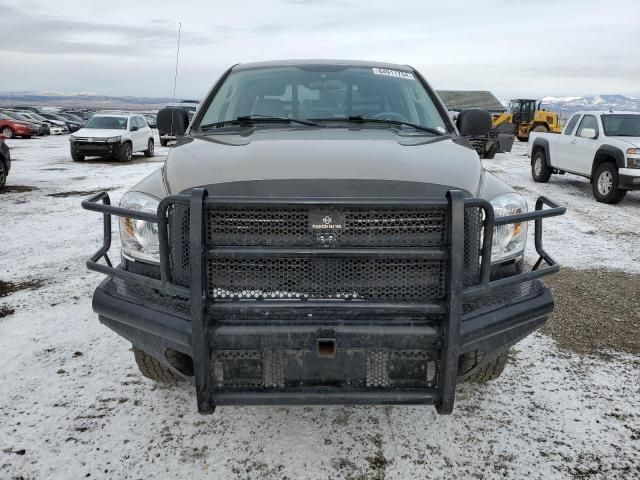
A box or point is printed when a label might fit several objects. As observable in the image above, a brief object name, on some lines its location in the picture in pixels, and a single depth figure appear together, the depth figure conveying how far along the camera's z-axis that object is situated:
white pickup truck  9.92
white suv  18.14
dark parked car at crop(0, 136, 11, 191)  11.09
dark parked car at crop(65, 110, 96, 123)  53.32
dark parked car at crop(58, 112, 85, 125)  46.62
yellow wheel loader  33.09
